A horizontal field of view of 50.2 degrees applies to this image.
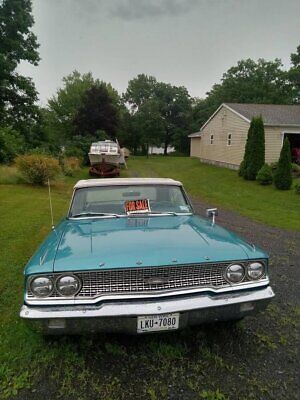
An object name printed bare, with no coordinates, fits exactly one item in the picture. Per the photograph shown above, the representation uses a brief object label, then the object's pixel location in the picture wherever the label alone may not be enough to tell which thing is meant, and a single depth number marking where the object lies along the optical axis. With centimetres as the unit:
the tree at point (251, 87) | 4638
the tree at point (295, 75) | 4450
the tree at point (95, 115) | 3234
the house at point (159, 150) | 5497
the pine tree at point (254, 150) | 1855
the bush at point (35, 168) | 1520
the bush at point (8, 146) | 2094
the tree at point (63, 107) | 4931
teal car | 256
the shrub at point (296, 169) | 1866
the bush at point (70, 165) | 2059
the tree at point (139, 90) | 5950
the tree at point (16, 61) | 2547
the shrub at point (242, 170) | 1944
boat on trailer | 2148
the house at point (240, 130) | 2108
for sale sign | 410
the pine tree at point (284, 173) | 1550
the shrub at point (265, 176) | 1678
